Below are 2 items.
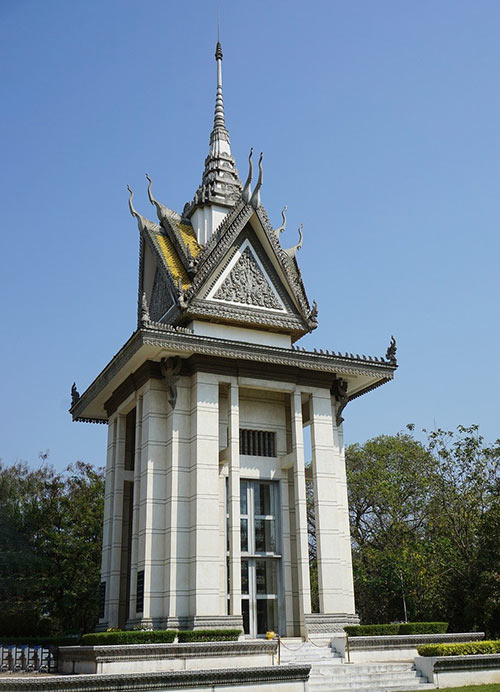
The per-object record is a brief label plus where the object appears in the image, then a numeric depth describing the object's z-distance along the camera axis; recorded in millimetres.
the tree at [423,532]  27359
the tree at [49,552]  32062
